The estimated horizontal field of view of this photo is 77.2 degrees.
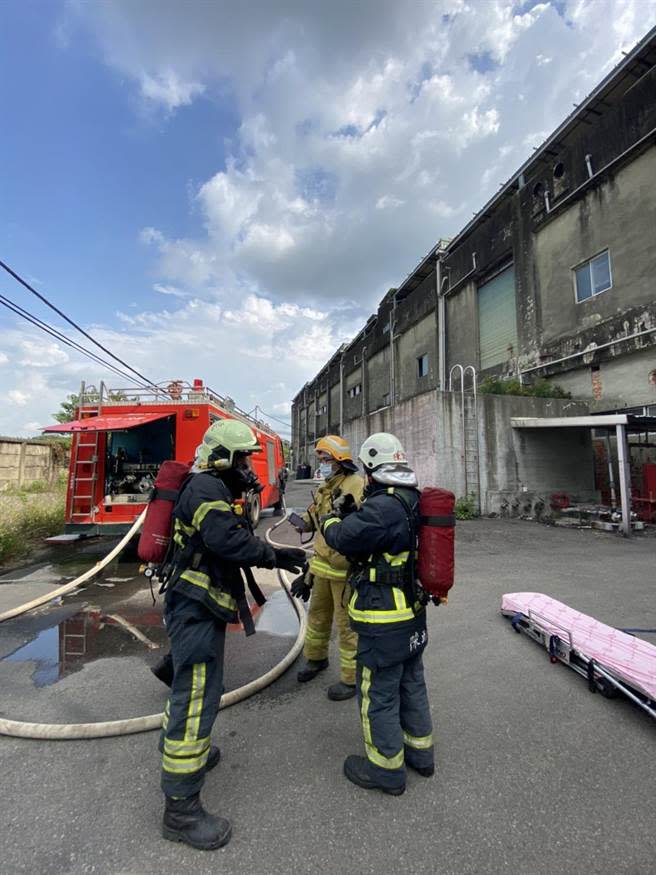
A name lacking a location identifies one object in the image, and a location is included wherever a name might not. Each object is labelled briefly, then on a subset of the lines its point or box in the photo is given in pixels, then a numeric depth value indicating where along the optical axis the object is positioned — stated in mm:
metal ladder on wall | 11562
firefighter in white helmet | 2012
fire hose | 2359
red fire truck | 6922
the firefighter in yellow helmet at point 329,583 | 2861
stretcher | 2684
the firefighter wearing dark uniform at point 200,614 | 1770
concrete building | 11625
